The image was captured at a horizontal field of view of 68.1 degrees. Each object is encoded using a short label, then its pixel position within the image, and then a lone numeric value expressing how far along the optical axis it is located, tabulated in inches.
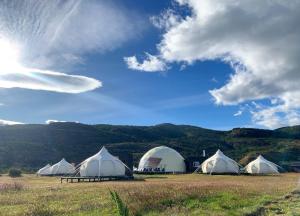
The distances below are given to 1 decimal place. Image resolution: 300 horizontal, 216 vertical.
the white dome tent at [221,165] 1451.3
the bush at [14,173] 1317.8
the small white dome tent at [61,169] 1567.3
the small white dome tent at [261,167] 1502.4
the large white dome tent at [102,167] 1071.3
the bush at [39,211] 356.0
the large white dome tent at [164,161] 1758.3
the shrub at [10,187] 603.5
